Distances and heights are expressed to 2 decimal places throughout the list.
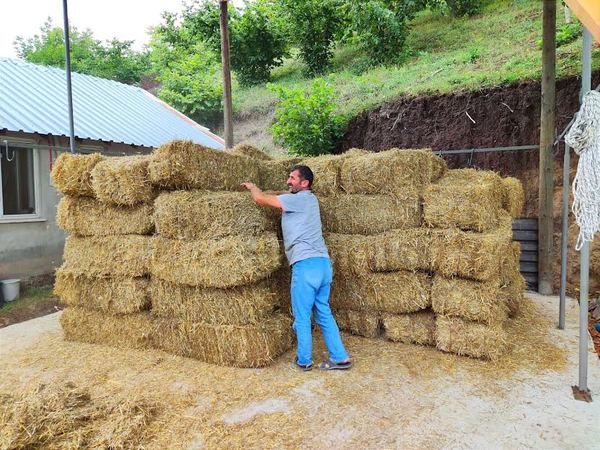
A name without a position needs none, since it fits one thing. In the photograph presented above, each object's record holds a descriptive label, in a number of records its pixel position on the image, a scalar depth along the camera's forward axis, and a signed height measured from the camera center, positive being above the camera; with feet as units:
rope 10.65 +0.94
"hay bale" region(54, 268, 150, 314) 15.07 -3.09
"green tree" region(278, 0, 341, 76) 57.36 +24.66
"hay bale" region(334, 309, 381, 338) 16.07 -4.52
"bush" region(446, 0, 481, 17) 55.36 +25.86
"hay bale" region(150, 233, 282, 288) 13.03 -1.70
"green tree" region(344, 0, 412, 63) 50.14 +21.73
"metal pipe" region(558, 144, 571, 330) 15.30 -1.21
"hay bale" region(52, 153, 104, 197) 15.55 +1.32
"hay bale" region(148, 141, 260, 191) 13.67 +1.32
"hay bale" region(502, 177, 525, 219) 17.99 +0.28
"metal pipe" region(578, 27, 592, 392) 10.97 -2.78
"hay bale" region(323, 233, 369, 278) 15.42 -1.79
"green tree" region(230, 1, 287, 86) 61.57 +24.25
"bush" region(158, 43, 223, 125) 67.77 +18.79
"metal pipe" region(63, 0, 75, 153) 20.70 +7.14
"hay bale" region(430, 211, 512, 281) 13.43 -1.59
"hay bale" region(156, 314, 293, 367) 13.39 -4.41
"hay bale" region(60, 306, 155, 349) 15.29 -4.45
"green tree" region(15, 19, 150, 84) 81.92 +30.75
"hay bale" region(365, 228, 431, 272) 14.58 -1.61
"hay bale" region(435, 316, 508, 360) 13.80 -4.46
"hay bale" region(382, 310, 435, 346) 15.03 -4.45
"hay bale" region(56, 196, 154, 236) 15.14 -0.37
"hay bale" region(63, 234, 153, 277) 14.90 -1.73
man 13.25 -2.19
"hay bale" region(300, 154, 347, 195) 16.44 +1.16
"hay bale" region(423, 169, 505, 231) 13.99 -0.05
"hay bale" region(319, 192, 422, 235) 14.99 -0.31
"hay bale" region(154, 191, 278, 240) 13.61 -0.28
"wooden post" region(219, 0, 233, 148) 27.27 +7.95
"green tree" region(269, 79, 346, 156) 36.61 +7.16
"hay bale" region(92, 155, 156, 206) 14.42 +0.91
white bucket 22.68 -4.30
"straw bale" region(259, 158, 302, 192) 17.79 +1.24
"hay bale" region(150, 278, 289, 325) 13.56 -3.19
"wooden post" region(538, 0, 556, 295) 21.20 +2.58
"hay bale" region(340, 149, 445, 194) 15.03 +1.18
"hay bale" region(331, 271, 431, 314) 14.82 -3.20
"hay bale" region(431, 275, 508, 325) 13.75 -3.17
